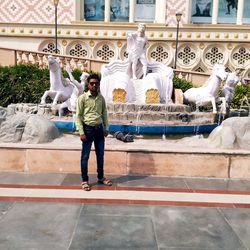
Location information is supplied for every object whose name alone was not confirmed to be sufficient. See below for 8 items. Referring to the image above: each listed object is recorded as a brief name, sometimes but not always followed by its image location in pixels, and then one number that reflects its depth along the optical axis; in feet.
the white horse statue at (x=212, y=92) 37.29
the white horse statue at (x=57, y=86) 37.06
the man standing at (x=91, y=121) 16.72
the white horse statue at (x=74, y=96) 35.45
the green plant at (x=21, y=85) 51.98
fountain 19.62
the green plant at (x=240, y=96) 53.95
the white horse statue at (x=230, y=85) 38.88
